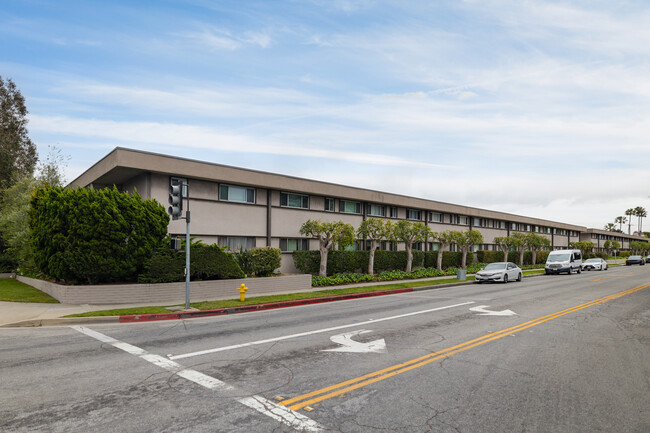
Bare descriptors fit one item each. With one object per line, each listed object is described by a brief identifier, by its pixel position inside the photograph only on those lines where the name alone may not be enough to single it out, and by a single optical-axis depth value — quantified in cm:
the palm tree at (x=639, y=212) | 13662
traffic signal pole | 1373
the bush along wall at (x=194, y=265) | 1659
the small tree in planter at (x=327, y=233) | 2416
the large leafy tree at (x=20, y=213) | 2356
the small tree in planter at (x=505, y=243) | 4644
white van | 3631
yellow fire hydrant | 1605
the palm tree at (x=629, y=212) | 13775
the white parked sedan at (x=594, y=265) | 4384
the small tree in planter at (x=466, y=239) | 3638
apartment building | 2014
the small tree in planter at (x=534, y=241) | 4894
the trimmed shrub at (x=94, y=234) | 1539
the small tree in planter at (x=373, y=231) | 2727
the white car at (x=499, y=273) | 2738
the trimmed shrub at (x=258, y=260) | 2077
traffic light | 1374
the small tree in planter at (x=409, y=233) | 3000
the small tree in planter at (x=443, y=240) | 3462
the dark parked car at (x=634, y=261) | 5931
